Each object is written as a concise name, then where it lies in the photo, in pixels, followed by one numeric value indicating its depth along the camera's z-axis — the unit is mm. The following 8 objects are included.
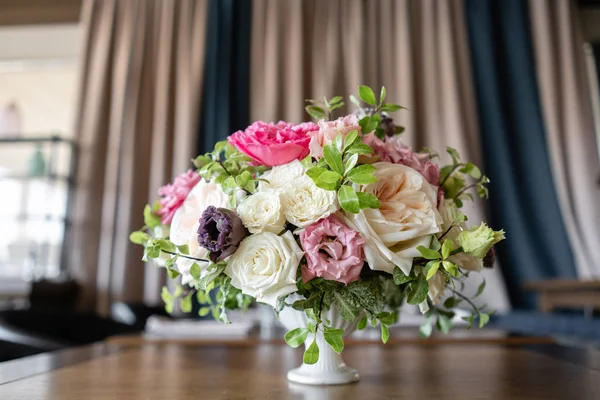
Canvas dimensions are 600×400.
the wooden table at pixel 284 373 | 798
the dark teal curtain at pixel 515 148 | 3652
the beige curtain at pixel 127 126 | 3842
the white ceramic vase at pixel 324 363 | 864
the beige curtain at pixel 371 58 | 3908
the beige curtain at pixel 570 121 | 3557
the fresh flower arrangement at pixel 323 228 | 744
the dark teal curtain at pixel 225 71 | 3980
